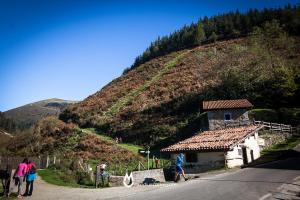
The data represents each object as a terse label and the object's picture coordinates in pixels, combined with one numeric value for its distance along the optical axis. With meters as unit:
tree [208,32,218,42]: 110.69
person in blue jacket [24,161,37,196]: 14.97
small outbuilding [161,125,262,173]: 26.64
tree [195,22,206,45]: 114.75
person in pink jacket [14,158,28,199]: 14.64
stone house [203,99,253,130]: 41.53
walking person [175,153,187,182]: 19.67
